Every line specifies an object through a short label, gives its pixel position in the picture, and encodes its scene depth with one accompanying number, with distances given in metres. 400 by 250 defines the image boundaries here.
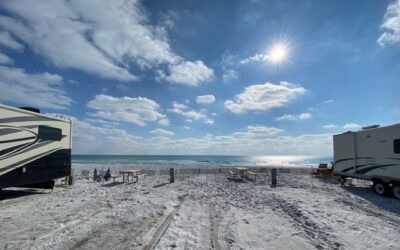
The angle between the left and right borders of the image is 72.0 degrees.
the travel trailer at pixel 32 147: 9.74
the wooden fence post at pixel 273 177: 16.60
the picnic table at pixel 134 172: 17.57
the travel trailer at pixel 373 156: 12.55
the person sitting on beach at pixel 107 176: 18.33
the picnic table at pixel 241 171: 19.95
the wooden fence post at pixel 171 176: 17.25
